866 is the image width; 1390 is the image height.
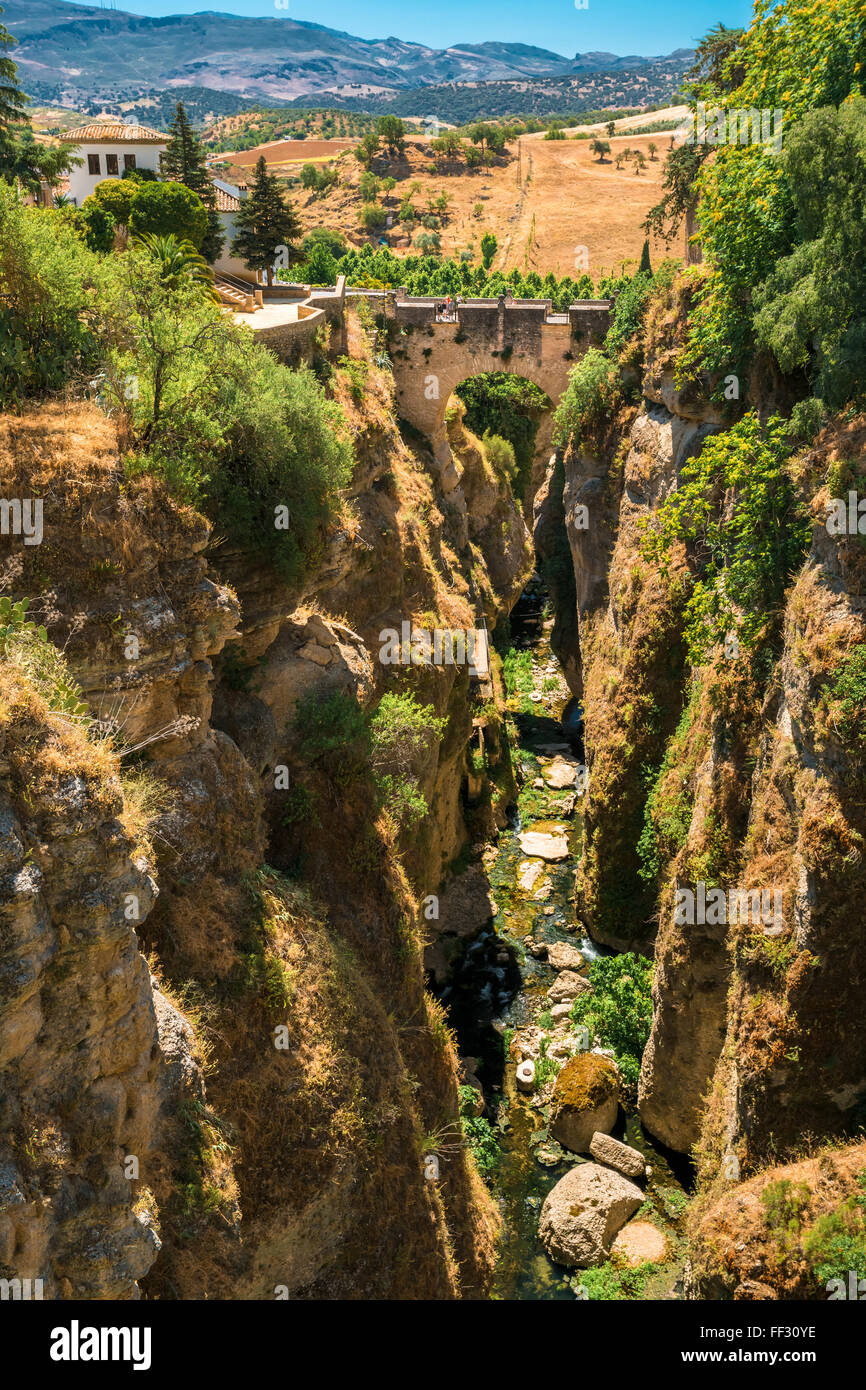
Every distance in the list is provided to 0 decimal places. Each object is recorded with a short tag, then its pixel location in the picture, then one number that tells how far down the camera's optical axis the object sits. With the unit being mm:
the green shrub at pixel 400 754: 22109
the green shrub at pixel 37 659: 9820
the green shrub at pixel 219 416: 15508
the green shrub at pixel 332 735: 19500
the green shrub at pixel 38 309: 14625
